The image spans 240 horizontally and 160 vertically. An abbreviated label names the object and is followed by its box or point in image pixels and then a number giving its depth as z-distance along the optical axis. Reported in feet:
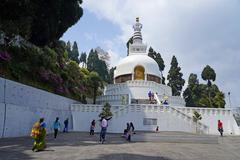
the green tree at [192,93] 94.17
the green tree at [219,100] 76.07
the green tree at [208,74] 89.64
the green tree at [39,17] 30.29
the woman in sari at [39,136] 23.53
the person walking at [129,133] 36.05
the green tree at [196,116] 53.87
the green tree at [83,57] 174.08
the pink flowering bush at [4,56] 38.67
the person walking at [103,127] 32.14
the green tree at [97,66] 134.71
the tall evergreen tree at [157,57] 107.92
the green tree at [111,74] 133.99
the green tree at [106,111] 52.19
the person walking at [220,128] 48.36
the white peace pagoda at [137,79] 71.70
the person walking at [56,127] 36.51
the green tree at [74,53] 154.73
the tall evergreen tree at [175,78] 99.63
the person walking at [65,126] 48.99
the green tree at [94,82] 69.73
